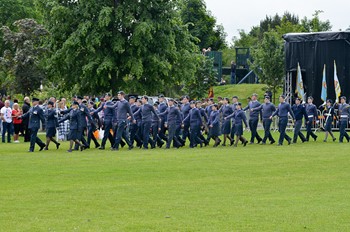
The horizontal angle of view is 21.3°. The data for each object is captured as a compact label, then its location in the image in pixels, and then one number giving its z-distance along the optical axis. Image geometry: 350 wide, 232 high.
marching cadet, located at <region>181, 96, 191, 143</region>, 36.47
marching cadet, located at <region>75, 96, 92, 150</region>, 33.00
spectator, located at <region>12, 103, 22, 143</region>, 41.16
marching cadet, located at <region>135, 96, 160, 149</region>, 34.09
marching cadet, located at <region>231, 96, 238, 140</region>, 37.28
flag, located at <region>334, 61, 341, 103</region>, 47.94
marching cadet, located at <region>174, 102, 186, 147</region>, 36.06
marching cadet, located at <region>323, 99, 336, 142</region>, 39.31
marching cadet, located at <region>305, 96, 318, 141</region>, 39.38
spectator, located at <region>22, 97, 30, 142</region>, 41.44
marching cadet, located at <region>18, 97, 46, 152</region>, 32.75
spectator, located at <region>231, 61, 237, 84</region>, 80.93
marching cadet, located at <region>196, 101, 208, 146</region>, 36.40
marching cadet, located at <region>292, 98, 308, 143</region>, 37.78
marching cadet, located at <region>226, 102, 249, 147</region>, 36.06
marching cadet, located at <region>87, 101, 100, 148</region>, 34.81
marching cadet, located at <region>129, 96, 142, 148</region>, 35.12
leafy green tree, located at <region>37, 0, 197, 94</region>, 50.41
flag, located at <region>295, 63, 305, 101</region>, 48.44
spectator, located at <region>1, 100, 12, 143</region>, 40.62
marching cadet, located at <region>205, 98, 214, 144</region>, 38.93
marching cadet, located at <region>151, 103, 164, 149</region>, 35.28
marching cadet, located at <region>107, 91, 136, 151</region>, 33.03
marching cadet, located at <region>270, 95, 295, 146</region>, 36.25
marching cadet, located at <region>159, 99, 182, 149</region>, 34.91
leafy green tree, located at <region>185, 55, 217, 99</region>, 67.88
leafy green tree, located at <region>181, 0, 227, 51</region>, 91.00
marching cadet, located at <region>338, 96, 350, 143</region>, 37.81
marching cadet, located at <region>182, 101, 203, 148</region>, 35.38
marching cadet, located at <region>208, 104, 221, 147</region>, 36.06
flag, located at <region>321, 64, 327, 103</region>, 48.07
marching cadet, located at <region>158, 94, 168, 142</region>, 36.72
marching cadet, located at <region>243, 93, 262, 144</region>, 37.69
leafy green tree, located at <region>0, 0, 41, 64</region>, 84.69
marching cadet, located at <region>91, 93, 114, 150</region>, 34.06
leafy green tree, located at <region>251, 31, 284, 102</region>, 69.88
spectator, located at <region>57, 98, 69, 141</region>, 41.56
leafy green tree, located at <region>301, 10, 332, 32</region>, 82.00
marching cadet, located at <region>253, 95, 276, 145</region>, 36.94
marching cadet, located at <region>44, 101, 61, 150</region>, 33.38
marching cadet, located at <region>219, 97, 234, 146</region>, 36.72
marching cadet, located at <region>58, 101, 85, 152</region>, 32.78
